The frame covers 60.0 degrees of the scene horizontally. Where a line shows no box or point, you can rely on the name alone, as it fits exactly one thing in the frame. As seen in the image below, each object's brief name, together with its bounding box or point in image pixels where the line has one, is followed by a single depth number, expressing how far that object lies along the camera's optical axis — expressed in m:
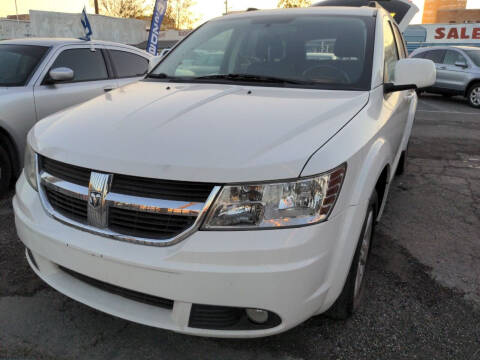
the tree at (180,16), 53.97
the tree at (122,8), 48.91
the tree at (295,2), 36.72
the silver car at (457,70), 11.36
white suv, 1.64
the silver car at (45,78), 4.03
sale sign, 20.64
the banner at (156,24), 12.70
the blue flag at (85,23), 8.68
